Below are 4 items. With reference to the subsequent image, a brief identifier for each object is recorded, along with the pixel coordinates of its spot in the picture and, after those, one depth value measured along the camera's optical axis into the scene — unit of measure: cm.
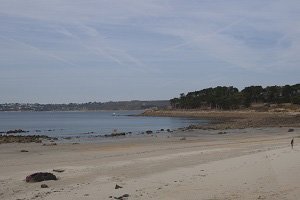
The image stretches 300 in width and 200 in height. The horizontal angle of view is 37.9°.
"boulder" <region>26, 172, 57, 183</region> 1327
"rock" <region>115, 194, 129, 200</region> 1054
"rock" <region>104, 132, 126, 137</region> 4966
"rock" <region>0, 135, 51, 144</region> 3931
